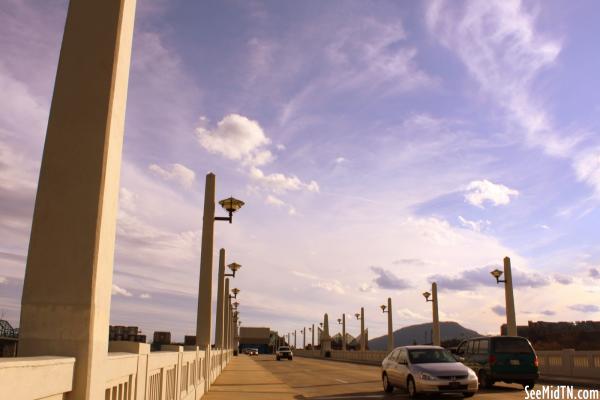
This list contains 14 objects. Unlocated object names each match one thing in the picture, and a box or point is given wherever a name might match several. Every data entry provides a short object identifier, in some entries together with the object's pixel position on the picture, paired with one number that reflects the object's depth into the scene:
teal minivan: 19.45
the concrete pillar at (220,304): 40.41
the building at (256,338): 177.50
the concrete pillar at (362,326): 81.94
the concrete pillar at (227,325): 54.86
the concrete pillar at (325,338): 94.18
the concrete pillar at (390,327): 62.06
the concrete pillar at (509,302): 36.31
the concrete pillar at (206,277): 21.55
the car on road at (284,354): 67.90
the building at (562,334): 79.19
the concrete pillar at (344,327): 95.42
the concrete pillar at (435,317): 49.94
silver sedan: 15.56
